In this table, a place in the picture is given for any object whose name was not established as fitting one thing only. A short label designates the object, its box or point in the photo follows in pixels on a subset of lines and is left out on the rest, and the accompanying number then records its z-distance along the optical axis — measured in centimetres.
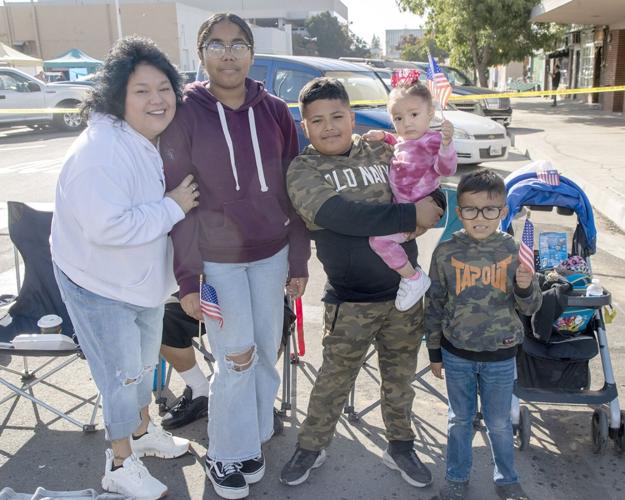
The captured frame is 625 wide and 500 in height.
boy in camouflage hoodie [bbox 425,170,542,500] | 261
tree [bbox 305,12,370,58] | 7012
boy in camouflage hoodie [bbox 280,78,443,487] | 254
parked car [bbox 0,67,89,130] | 1722
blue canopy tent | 3328
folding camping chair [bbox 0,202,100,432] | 365
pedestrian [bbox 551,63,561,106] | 3114
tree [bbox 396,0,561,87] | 2120
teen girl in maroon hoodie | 252
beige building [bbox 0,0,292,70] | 4247
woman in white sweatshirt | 231
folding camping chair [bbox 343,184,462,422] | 347
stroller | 302
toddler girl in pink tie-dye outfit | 262
